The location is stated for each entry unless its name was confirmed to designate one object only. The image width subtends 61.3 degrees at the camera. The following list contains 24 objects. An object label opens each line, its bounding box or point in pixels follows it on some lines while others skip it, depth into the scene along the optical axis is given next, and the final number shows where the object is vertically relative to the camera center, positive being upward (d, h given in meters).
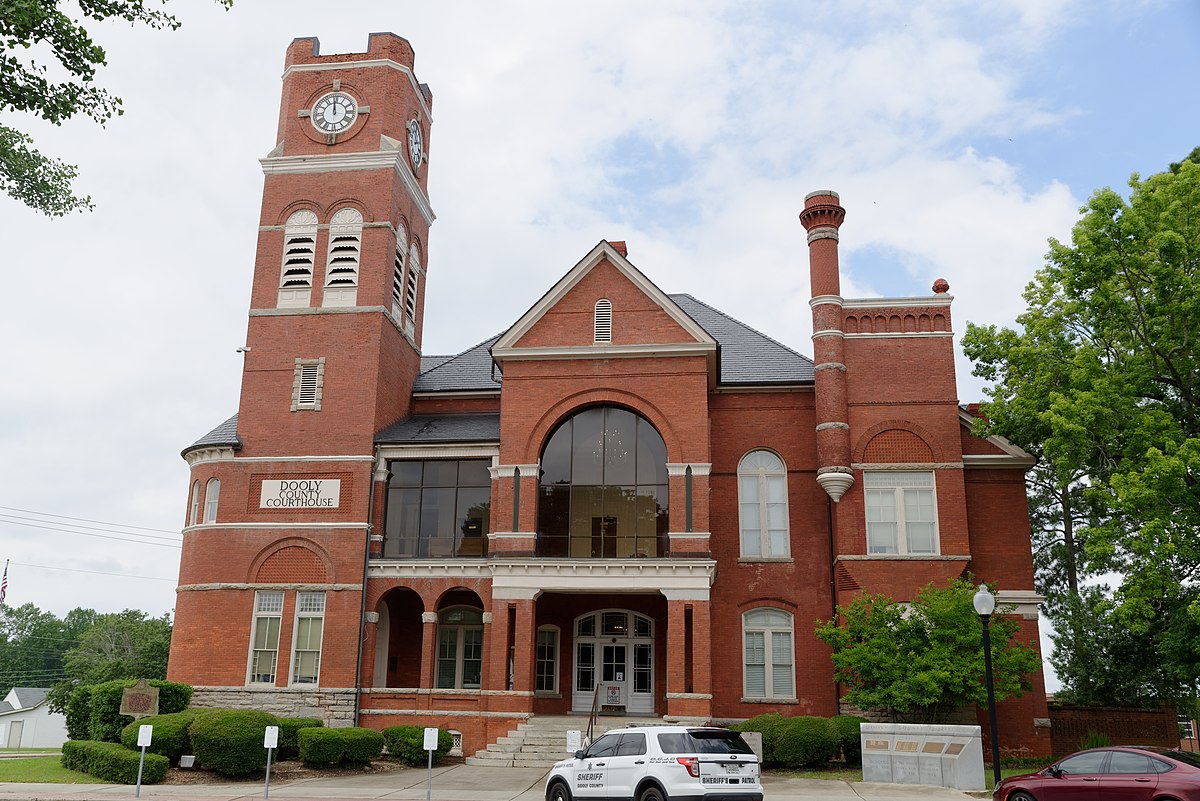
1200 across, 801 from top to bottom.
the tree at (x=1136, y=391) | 21.92 +6.78
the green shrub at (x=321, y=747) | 23.94 -1.88
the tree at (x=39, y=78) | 13.10 +7.76
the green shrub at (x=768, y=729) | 23.70 -1.30
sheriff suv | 15.45 -1.45
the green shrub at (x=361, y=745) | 24.28 -1.85
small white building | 69.56 -4.58
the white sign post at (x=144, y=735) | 19.98 -1.41
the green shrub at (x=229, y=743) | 22.33 -1.72
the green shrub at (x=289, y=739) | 24.70 -1.78
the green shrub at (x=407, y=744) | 25.67 -1.90
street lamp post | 19.06 +1.18
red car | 14.72 -1.46
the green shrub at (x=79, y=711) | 26.08 -1.28
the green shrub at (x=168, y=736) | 22.83 -1.62
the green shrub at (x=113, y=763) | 21.55 -2.15
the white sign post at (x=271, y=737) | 20.53 -1.45
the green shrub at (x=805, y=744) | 23.58 -1.59
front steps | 25.70 -1.90
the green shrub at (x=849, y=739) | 24.39 -1.51
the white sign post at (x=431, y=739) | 19.70 -1.37
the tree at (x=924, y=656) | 24.41 +0.48
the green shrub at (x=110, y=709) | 24.80 -1.17
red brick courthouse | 27.97 +4.43
